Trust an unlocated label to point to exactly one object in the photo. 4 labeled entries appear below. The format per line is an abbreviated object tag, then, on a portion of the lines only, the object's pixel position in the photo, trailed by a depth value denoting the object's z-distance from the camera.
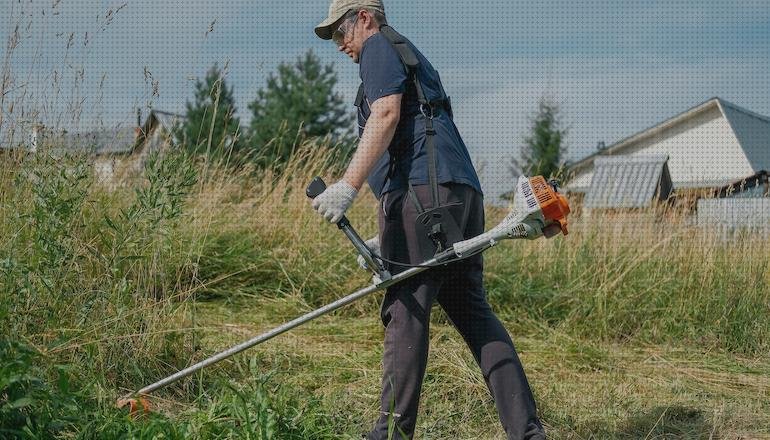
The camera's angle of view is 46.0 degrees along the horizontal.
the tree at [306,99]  33.94
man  3.00
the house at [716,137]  28.94
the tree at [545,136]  31.20
